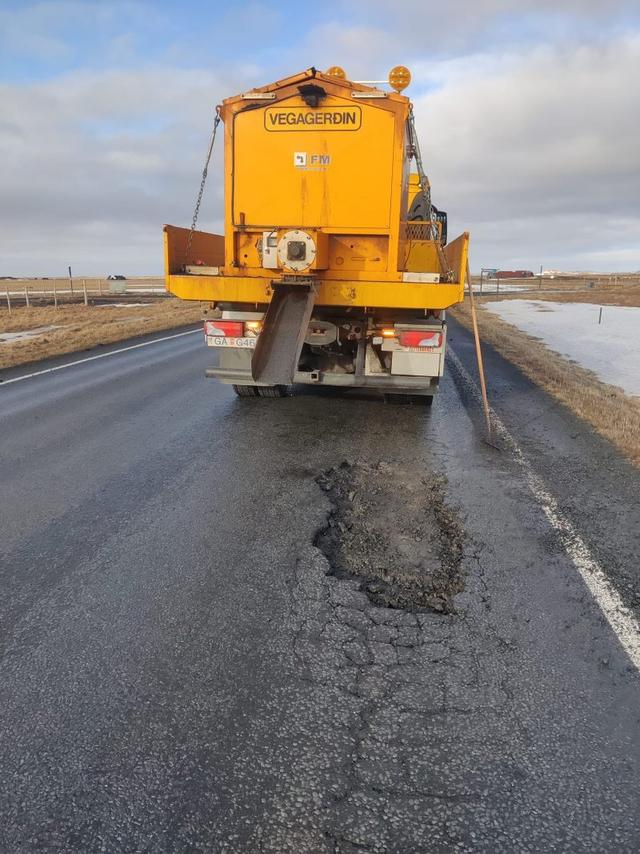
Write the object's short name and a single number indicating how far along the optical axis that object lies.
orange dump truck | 6.69
